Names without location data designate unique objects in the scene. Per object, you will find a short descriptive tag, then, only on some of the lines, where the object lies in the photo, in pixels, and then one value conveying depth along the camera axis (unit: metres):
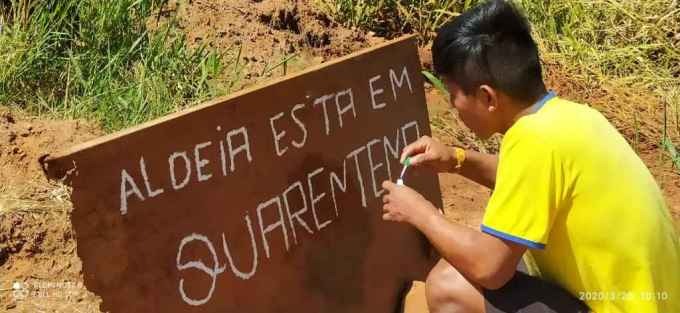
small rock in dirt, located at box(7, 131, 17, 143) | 2.96
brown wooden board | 1.90
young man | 1.97
